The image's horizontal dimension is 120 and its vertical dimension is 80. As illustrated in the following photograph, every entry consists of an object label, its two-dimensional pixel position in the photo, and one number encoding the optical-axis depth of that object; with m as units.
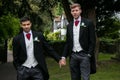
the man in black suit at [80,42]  8.32
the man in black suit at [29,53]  7.61
